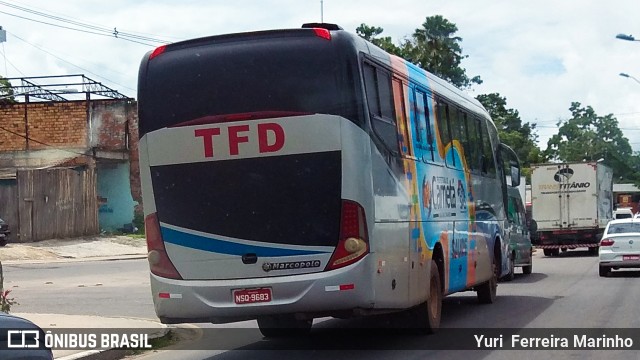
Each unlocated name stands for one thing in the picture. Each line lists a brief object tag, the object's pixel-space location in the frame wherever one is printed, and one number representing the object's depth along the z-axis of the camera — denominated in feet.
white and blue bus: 31.94
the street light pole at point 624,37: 114.21
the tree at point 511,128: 297.94
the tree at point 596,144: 426.51
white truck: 118.73
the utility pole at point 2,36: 119.40
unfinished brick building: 142.41
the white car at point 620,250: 77.00
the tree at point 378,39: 190.60
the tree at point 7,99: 153.01
